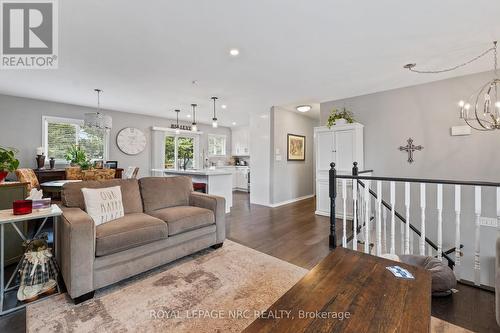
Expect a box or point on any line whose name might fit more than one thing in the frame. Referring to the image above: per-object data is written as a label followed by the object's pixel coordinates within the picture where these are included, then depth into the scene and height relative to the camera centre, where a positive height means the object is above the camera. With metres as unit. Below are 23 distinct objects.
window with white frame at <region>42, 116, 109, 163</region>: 5.00 +0.68
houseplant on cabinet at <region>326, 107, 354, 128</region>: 4.40 +0.94
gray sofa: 1.82 -0.65
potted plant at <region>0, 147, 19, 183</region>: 2.17 +0.04
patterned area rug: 1.58 -1.12
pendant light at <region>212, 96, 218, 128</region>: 4.75 +0.99
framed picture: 6.00 +0.50
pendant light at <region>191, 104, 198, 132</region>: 5.06 +1.43
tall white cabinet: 4.32 +0.25
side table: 1.69 -0.41
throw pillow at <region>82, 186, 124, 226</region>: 2.24 -0.40
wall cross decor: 3.98 +0.30
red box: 1.81 -0.34
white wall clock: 5.97 +0.70
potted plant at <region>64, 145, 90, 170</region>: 4.04 +0.13
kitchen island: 4.48 -0.29
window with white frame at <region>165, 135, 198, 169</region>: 7.14 +0.52
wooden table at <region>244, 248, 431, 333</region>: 0.96 -0.69
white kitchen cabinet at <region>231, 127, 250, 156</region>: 8.49 +0.95
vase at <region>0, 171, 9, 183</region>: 2.23 -0.09
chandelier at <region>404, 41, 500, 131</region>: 3.22 +0.99
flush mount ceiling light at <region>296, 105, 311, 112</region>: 5.18 +1.36
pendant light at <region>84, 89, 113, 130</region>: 3.94 +0.82
